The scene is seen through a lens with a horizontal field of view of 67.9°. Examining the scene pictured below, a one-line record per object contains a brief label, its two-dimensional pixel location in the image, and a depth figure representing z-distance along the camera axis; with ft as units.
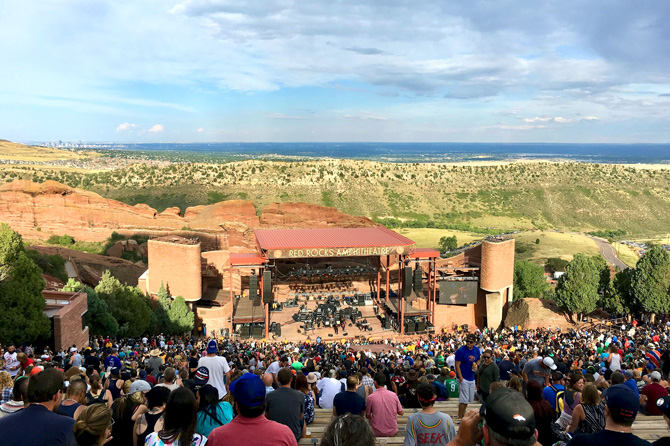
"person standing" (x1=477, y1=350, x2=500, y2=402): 30.53
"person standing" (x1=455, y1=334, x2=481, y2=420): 29.04
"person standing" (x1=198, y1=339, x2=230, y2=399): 27.57
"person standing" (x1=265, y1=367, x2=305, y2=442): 20.56
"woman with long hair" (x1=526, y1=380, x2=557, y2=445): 22.36
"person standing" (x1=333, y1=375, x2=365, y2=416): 22.90
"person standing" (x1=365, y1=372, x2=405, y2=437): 22.77
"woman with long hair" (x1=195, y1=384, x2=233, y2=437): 18.74
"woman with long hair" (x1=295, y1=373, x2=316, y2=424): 24.71
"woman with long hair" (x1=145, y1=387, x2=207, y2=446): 14.79
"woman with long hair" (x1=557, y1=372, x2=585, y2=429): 24.08
